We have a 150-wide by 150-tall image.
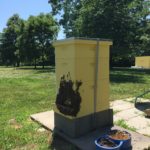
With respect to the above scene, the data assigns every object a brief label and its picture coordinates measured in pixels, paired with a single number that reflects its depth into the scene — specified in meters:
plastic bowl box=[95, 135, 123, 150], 2.32
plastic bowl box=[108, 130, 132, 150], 2.48
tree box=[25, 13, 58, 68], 18.22
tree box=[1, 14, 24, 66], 27.96
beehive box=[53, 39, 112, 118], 2.83
